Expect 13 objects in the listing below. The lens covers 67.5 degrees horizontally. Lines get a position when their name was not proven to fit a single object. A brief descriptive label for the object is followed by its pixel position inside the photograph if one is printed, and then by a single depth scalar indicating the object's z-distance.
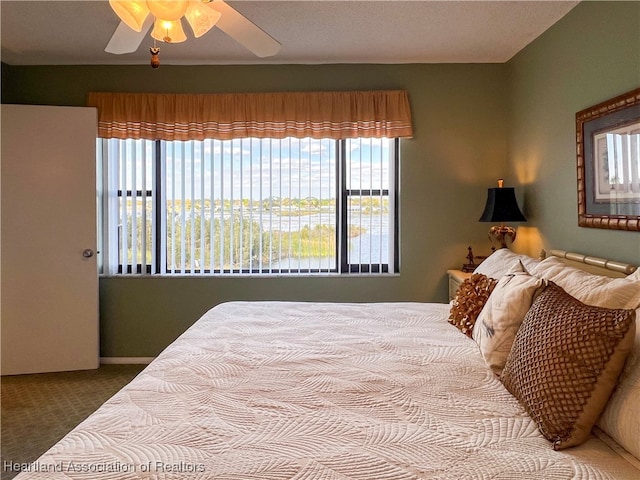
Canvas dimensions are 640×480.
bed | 1.08
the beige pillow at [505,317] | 1.71
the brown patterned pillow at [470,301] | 2.13
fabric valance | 3.75
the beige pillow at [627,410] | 1.17
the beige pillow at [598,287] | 1.50
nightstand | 3.45
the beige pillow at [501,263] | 2.39
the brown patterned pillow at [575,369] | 1.22
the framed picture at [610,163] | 2.20
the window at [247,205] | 3.86
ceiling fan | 1.72
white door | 3.60
